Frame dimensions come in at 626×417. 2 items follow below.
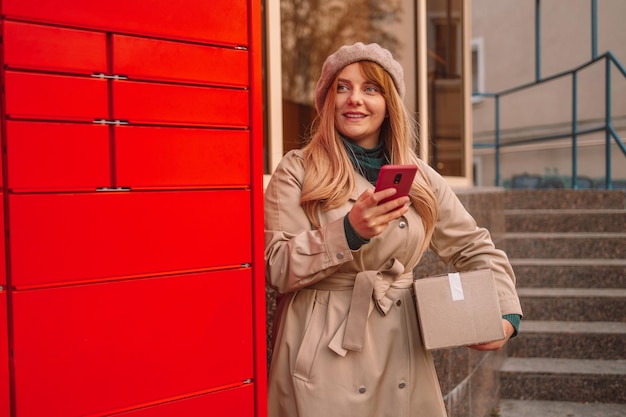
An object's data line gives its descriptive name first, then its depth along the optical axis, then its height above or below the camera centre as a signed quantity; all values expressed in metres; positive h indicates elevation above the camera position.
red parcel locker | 1.40 -0.05
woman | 1.80 -0.23
